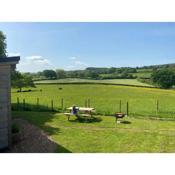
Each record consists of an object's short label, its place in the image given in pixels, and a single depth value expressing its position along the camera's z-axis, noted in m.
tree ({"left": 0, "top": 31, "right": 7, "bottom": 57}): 10.72
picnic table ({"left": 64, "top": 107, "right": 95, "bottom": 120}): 8.55
